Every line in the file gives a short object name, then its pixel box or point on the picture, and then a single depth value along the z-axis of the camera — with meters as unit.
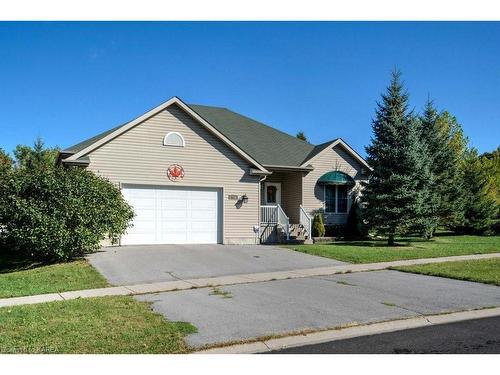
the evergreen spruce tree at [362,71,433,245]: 20.19
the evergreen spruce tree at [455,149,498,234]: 26.19
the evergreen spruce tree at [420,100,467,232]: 24.36
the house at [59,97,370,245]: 18.41
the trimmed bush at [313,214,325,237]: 22.50
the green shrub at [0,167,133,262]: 13.96
